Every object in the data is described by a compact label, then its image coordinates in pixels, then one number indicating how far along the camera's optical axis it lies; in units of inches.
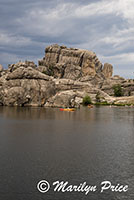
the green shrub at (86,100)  5578.3
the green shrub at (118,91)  6835.6
